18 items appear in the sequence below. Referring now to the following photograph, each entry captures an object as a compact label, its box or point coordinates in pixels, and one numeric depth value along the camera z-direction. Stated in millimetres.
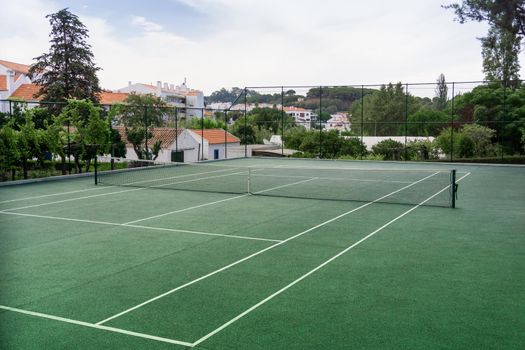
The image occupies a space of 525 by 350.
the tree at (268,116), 65688
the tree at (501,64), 52812
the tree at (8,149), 16891
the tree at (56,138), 18734
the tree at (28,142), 17625
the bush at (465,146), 31109
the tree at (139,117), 26234
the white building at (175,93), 108312
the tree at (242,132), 51156
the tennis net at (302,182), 14266
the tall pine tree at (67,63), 38781
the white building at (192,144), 38938
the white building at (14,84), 56531
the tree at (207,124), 60406
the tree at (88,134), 20011
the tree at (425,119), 59300
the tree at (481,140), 31578
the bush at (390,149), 33031
